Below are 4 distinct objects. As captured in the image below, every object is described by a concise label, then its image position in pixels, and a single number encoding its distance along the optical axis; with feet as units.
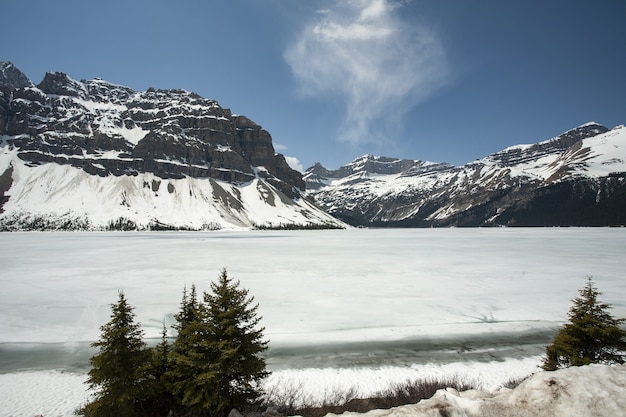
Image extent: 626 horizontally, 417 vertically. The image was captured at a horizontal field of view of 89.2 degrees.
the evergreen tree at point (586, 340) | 39.11
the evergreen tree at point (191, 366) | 32.65
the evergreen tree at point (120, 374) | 31.71
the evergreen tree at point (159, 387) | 35.04
